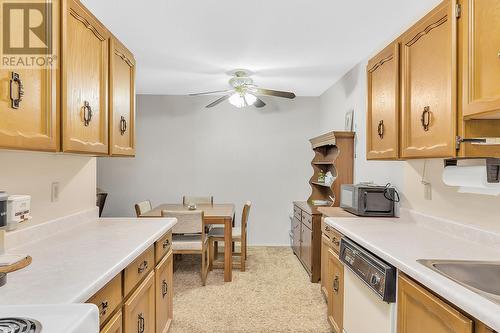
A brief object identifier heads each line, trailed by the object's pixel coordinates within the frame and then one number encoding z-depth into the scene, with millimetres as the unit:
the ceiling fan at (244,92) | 3586
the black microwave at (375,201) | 2646
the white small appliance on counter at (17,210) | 1396
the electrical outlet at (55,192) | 1919
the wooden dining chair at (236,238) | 3756
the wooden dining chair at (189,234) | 3232
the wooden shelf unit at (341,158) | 3635
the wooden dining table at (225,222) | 3454
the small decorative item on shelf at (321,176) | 4312
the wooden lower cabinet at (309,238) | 3463
